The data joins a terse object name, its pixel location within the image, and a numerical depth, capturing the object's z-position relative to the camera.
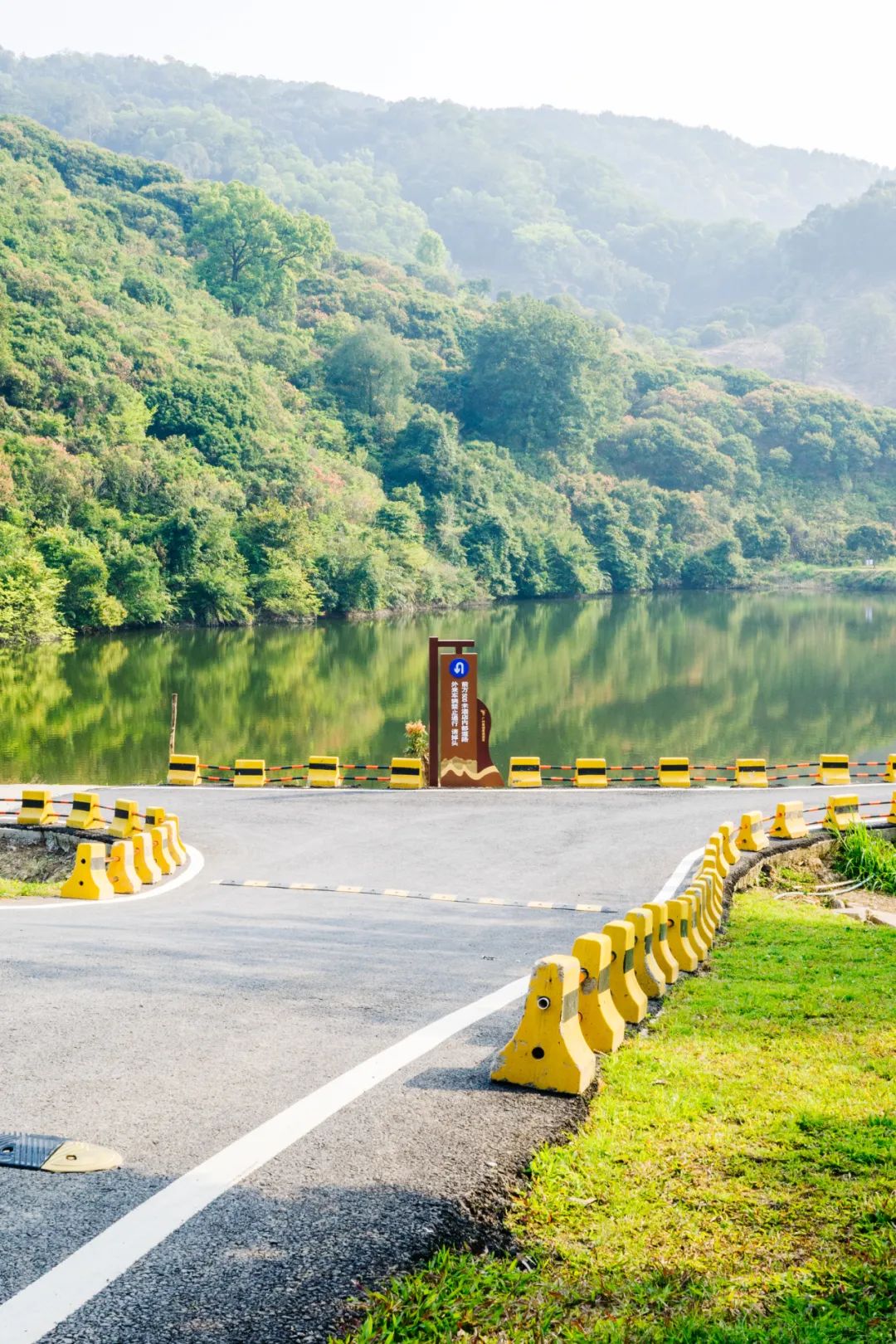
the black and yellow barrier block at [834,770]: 24.84
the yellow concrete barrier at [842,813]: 19.36
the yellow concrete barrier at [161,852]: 15.38
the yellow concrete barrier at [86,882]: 13.64
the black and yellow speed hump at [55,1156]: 5.21
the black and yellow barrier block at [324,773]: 23.41
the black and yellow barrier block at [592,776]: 23.86
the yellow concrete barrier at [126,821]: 17.42
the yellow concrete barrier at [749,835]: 17.39
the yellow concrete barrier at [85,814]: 18.34
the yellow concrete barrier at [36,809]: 18.53
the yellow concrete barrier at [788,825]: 18.62
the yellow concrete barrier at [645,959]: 8.23
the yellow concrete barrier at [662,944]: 9.20
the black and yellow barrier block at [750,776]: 24.28
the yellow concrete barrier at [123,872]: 14.24
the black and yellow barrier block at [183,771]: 23.41
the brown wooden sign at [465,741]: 23.09
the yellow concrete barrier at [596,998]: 7.00
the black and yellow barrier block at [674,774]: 24.09
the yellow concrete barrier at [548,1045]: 6.35
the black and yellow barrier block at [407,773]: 23.14
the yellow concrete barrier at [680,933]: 9.98
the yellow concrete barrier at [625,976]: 7.50
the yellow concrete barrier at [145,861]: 14.89
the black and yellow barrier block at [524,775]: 23.89
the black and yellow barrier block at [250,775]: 23.45
